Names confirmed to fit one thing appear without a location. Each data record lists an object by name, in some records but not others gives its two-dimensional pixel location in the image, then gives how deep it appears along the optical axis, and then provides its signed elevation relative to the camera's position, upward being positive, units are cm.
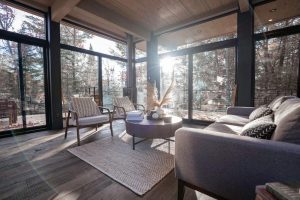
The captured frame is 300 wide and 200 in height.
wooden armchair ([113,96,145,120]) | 373 -26
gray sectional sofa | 95 -45
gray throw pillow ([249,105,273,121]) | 208 -25
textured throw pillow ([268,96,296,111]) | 222 -13
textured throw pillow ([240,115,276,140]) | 121 -29
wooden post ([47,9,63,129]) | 388 +52
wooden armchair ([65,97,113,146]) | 300 -37
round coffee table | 235 -50
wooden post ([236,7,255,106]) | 352 +79
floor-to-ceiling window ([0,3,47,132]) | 337 +62
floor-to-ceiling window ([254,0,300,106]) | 326 +91
